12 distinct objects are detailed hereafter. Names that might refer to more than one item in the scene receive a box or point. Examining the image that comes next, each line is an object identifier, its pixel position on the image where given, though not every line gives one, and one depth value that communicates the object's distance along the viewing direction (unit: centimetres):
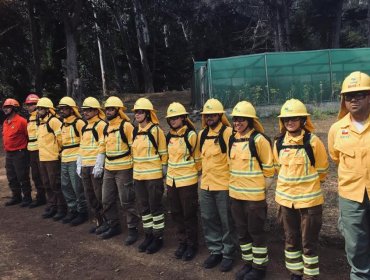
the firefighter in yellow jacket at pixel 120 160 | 612
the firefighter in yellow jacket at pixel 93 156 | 642
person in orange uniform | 829
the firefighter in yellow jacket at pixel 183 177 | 541
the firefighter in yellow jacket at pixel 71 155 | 702
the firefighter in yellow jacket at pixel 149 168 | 575
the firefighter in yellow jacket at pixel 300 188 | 431
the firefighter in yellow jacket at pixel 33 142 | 794
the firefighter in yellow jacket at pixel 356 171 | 364
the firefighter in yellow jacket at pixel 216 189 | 514
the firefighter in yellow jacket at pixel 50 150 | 732
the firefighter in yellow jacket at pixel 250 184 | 472
